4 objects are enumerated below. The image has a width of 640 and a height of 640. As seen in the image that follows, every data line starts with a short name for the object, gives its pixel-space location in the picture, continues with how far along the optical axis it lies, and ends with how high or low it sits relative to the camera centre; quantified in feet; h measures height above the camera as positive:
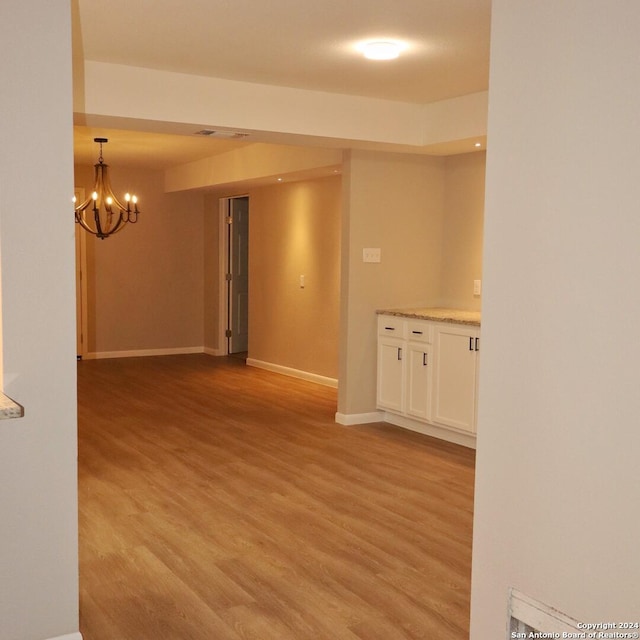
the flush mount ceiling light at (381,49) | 12.87 +3.43
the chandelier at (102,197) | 22.80 +1.54
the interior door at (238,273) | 32.45 -0.94
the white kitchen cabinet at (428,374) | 17.63 -2.88
